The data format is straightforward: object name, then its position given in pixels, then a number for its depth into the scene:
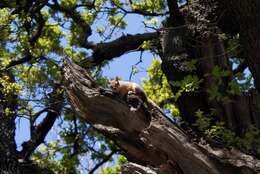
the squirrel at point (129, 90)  11.18
